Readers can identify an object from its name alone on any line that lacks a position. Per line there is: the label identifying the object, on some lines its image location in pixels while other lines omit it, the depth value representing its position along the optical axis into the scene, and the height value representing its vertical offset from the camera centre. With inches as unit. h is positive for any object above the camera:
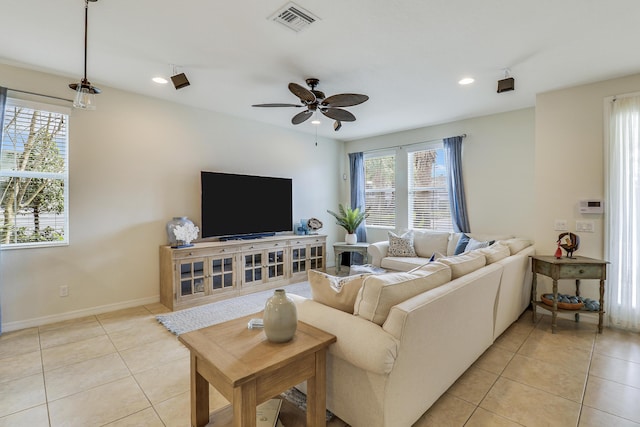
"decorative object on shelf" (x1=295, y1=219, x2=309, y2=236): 215.0 -12.9
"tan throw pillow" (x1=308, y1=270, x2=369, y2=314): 71.5 -19.5
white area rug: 129.1 -48.9
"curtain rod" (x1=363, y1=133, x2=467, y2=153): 189.9 +47.5
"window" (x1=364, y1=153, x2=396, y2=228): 231.6 +16.8
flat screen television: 169.0 +3.3
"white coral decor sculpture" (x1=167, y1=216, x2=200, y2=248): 151.0 -11.0
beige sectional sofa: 60.2 -27.3
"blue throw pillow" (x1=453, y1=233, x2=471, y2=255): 173.2 -20.2
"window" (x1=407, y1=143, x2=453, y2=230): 203.8 +14.0
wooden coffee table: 48.9 -27.2
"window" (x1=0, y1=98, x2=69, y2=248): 121.9 +14.7
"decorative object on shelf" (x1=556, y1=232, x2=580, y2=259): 128.6 -14.5
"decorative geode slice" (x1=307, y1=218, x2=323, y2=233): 221.9 -10.5
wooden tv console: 148.3 -32.3
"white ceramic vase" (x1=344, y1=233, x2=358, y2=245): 223.5 -21.6
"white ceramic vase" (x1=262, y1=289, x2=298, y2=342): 58.6 -21.6
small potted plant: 224.4 -8.4
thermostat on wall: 128.0 +1.8
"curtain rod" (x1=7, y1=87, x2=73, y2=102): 120.7 +48.6
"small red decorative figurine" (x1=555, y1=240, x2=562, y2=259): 129.6 -18.8
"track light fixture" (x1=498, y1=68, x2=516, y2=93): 116.5 +49.7
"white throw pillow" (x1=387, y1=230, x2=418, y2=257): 192.1 -23.2
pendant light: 77.5 +30.3
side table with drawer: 120.5 -25.0
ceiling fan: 115.0 +44.3
